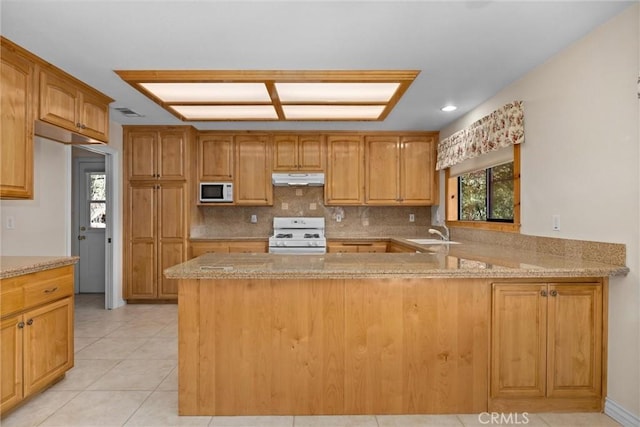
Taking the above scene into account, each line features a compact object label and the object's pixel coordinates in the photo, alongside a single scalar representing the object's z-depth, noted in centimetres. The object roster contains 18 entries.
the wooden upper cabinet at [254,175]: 493
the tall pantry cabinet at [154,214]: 465
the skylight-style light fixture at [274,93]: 282
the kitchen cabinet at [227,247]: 471
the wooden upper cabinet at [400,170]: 497
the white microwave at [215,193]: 486
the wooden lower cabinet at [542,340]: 210
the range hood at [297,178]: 483
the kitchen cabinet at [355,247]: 482
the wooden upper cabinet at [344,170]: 495
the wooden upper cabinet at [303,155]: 493
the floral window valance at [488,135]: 294
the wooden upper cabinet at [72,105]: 269
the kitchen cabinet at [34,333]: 201
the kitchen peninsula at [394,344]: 208
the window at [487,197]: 313
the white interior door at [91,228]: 537
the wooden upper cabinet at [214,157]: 491
